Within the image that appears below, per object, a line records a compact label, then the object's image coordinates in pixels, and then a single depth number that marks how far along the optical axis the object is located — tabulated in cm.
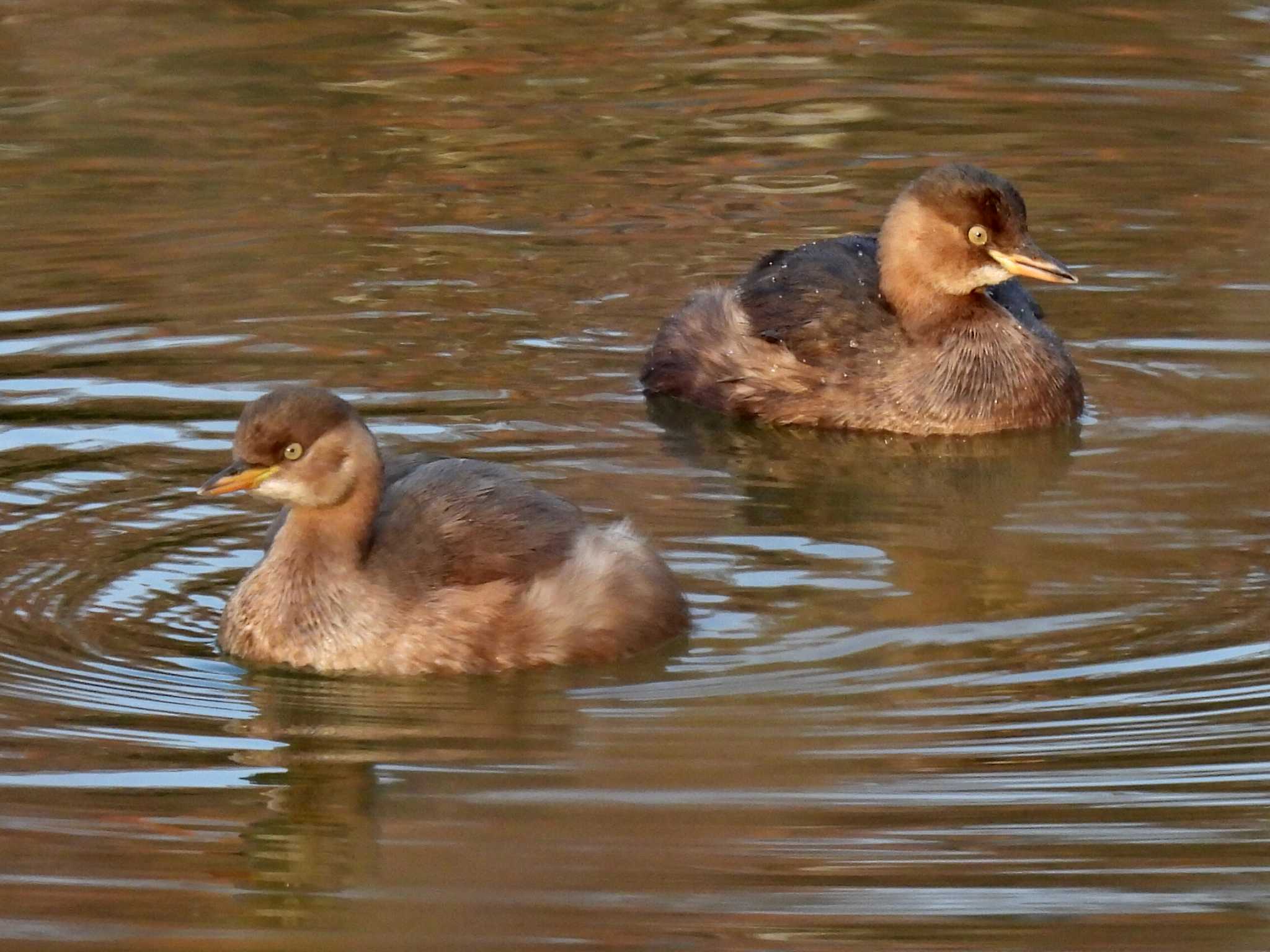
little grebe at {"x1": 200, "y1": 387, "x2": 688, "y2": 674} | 1689
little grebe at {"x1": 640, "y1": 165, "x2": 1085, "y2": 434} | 2397
